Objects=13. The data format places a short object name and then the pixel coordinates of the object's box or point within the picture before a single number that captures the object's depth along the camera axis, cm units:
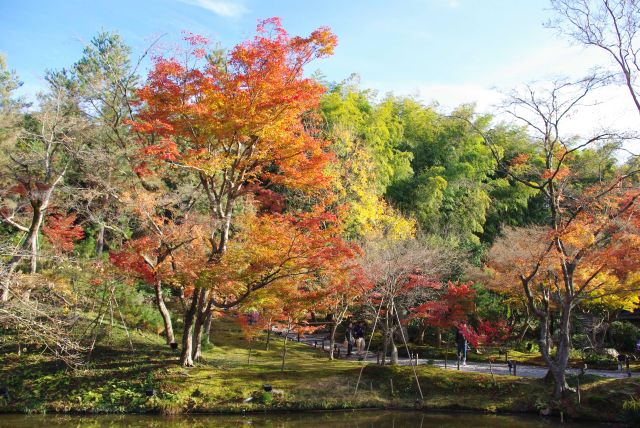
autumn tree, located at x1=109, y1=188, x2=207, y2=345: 1307
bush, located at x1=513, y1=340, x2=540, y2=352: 2102
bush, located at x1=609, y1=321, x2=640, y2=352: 2056
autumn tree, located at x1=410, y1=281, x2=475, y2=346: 1767
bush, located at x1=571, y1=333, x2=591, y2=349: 2009
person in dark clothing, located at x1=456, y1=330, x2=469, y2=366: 1742
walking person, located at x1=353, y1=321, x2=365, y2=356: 2000
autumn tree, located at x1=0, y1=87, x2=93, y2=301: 1441
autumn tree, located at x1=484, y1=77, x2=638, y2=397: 1164
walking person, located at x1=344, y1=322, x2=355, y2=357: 1936
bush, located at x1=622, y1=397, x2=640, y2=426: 1074
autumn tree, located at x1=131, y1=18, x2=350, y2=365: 1169
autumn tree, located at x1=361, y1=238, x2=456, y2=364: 1554
